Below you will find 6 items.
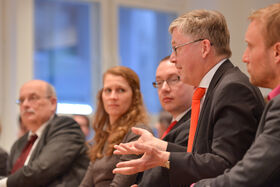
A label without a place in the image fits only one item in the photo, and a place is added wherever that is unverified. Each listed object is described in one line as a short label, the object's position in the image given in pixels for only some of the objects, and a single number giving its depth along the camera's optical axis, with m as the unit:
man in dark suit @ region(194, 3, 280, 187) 2.89
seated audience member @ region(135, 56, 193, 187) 4.97
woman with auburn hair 5.93
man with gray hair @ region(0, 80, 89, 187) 6.72
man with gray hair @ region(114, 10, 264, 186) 3.46
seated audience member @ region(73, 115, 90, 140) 11.11
